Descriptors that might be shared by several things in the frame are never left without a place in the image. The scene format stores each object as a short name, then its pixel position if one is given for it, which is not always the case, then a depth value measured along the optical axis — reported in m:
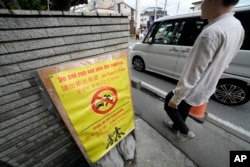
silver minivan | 2.42
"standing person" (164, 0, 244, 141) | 1.13
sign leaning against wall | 0.95
